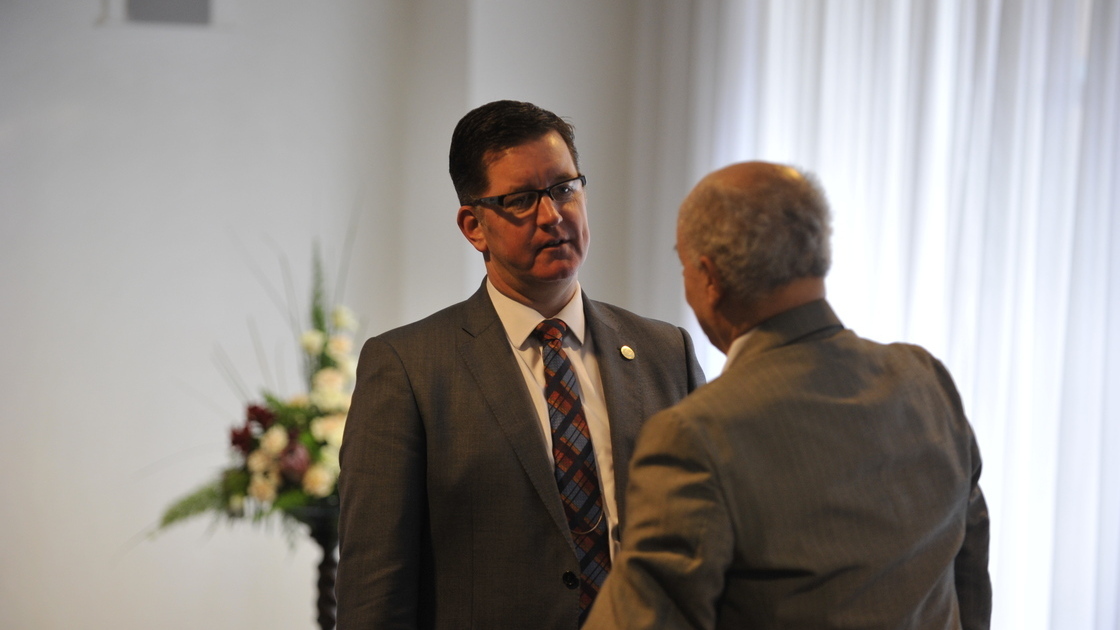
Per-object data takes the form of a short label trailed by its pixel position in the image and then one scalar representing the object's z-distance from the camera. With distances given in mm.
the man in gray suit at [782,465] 3417
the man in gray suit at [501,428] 3774
